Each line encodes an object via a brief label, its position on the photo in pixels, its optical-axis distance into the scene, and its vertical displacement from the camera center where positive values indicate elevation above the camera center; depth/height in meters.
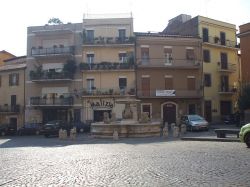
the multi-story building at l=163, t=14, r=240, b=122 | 27.34 +4.80
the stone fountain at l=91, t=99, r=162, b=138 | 15.56 -1.70
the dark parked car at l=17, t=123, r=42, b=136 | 22.47 -2.55
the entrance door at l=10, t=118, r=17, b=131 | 27.74 -2.02
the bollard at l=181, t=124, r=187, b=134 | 17.16 -1.97
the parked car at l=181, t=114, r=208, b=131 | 19.32 -1.73
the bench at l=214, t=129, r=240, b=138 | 11.99 -1.57
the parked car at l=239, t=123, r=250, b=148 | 9.34 -1.32
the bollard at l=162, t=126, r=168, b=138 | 15.10 -1.92
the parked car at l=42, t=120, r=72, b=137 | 19.46 -2.05
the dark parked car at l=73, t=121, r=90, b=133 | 22.03 -2.25
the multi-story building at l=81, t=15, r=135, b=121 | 26.04 +4.44
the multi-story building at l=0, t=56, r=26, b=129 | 27.55 +1.28
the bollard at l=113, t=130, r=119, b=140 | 14.69 -2.07
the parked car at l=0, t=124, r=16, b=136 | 23.28 -2.53
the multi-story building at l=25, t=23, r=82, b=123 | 26.26 +3.58
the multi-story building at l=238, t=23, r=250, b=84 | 21.02 +4.89
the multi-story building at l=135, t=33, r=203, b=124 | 26.17 +3.14
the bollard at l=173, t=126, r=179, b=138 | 14.86 -1.96
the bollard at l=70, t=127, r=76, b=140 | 15.87 -2.17
